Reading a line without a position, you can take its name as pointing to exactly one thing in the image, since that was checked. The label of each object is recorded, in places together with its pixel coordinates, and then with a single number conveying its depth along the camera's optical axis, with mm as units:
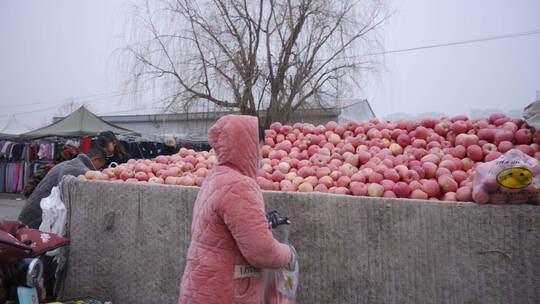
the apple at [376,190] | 2494
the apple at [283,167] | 3215
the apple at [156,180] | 3394
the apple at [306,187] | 2770
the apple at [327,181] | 2846
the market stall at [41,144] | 10930
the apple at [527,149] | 2488
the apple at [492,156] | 2547
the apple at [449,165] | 2607
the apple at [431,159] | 2758
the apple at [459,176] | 2459
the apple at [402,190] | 2453
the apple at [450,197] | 2258
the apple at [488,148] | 2678
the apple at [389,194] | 2457
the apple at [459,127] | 3111
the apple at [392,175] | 2615
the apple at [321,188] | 2730
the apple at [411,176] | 2555
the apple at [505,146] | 2633
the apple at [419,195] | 2371
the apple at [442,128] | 3264
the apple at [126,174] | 3576
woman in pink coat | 1448
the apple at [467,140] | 2846
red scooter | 2354
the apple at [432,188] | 2407
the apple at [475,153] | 2689
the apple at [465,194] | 2143
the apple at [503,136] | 2723
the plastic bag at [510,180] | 1731
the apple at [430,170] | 2625
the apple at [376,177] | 2645
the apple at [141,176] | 3568
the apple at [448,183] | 2367
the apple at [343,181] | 2762
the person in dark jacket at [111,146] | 4594
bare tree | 8438
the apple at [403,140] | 3342
